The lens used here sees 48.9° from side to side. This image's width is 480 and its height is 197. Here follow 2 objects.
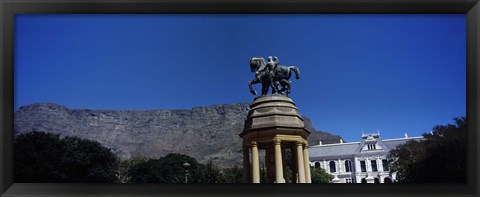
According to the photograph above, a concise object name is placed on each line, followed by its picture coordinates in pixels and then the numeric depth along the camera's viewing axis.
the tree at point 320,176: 42.28
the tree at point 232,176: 35.03
